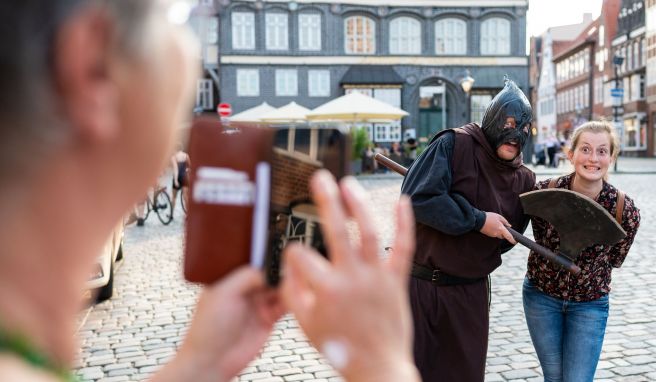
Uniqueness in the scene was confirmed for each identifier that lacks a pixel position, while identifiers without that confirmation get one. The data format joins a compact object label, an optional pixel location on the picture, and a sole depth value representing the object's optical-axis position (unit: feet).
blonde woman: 11.89
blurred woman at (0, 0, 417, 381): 1.93
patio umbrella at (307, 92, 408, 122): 71.00
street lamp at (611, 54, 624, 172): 104.78
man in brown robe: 11.44
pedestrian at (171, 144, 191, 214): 38.03
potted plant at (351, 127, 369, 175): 84.94
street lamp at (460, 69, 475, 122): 84.28
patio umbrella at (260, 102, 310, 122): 78.85
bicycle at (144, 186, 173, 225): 44.98
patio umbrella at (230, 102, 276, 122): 90.43
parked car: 21.88
